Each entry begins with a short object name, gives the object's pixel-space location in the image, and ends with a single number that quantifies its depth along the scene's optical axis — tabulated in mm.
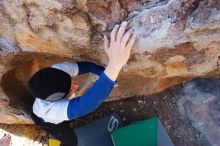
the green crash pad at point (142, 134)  1957
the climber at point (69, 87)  1318
